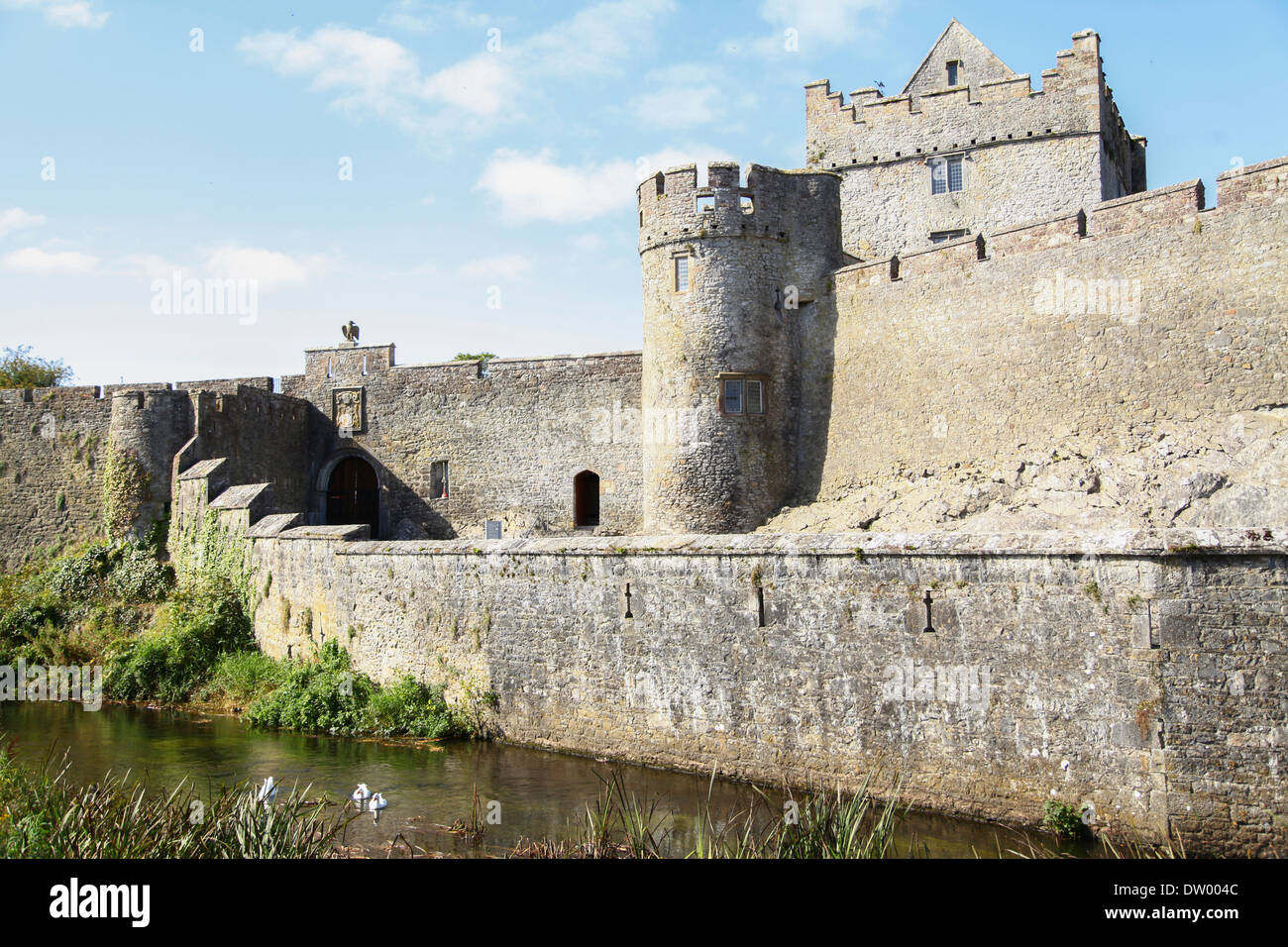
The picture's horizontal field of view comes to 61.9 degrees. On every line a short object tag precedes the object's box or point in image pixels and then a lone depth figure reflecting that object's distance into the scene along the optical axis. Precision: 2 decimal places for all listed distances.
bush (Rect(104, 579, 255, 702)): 18.81
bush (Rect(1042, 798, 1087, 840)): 9.57
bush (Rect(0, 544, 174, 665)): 20.42
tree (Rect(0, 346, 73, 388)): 37.69
